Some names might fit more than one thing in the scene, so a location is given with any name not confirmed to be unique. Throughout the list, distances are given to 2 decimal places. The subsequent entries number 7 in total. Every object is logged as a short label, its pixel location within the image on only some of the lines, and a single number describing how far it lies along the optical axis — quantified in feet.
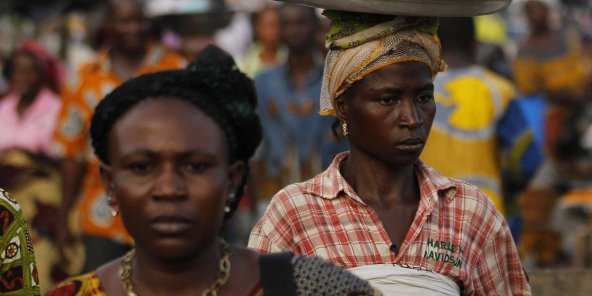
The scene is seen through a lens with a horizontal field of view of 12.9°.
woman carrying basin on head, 29.19
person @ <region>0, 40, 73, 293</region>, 56.66
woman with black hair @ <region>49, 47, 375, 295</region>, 21.79
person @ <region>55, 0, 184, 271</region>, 49.83
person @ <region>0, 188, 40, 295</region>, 27.13
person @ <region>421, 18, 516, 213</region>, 44.01
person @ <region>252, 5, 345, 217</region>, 53.05
